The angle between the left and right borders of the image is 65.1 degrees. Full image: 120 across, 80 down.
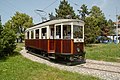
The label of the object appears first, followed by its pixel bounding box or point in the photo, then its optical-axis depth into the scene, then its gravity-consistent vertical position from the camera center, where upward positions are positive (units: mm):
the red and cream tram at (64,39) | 6285 -3
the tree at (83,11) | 17033 +5072
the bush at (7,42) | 7639 -251
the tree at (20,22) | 27651 +4968
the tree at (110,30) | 28809 +2777
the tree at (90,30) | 14403 +1409
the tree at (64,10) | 17438 +5487
